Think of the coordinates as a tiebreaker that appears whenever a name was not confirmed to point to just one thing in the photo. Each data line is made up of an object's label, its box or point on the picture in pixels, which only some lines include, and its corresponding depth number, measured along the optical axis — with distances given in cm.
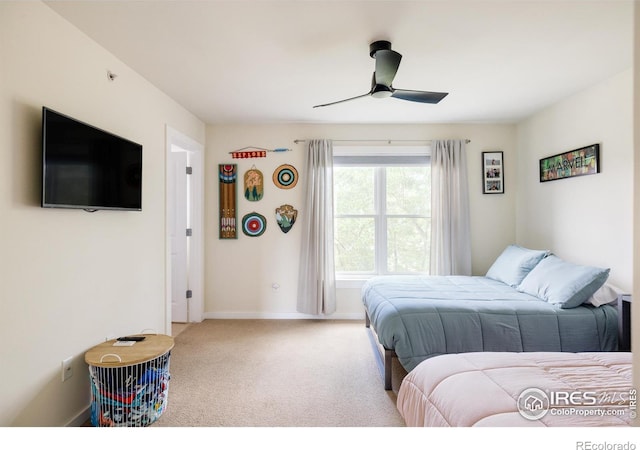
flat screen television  171
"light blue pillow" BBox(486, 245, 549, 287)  312
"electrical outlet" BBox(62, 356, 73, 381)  190
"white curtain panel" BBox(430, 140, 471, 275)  395
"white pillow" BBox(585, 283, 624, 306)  239
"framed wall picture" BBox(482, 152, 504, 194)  405
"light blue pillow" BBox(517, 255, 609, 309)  238
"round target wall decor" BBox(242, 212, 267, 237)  409
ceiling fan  208
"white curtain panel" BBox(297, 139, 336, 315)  396
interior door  397
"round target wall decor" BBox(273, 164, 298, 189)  407
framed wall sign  287
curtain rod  405
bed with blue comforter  223
